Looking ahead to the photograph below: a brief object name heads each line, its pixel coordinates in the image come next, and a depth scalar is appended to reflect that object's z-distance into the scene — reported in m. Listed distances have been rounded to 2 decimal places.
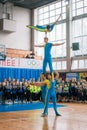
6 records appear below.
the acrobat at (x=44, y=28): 9.50
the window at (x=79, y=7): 18.78
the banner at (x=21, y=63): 16.01
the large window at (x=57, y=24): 20.12
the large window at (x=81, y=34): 18.55
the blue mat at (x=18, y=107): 11.31
